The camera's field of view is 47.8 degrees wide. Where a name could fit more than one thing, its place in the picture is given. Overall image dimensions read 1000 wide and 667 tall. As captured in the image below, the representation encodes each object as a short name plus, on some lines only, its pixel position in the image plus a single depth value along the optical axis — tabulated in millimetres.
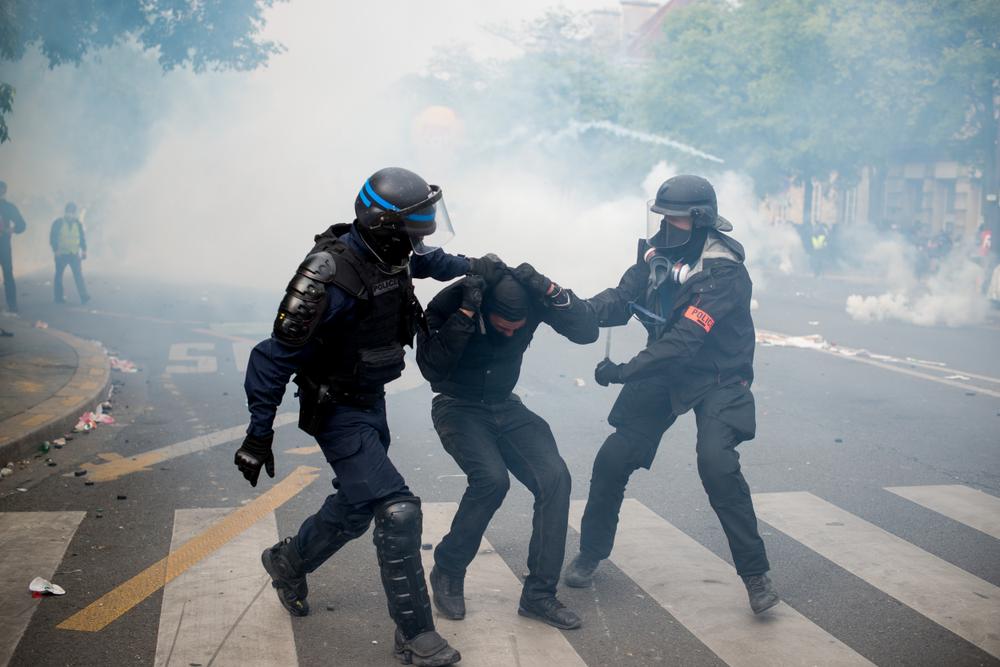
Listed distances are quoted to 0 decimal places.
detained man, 4699
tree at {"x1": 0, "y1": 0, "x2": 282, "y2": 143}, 12187
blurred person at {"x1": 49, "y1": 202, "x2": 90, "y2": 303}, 17953
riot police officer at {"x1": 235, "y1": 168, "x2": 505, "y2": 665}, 4082
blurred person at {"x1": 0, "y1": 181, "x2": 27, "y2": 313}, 16297
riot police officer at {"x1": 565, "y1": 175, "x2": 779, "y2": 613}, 4918
